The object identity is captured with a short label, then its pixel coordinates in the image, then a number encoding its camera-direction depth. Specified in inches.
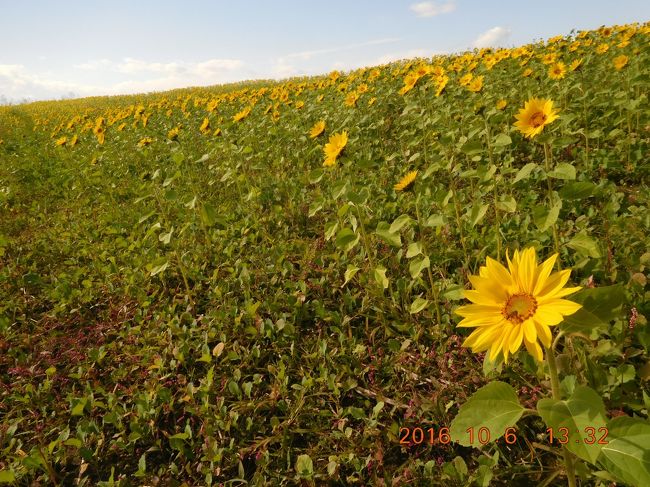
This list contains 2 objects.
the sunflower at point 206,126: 162.2
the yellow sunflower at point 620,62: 171.9
